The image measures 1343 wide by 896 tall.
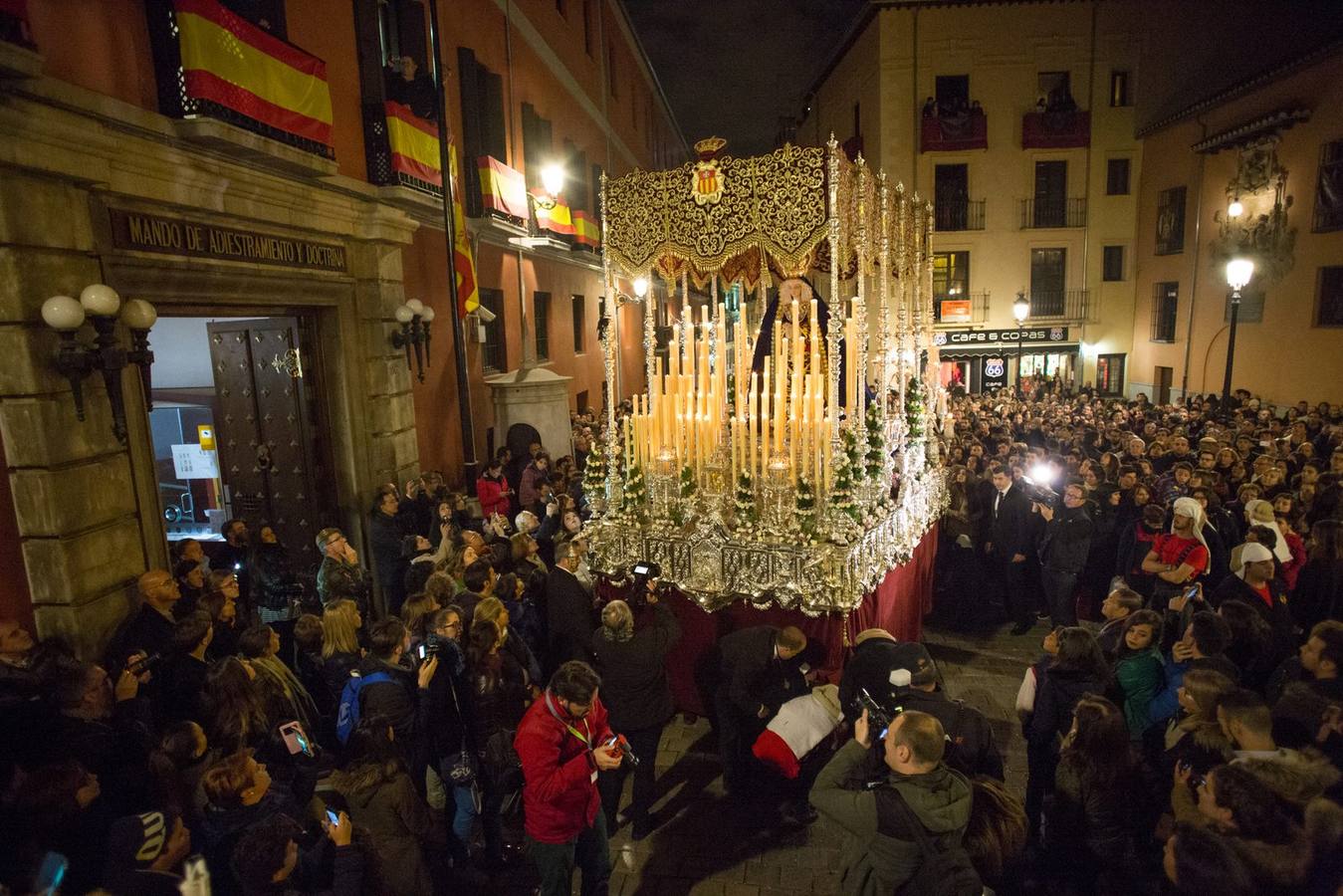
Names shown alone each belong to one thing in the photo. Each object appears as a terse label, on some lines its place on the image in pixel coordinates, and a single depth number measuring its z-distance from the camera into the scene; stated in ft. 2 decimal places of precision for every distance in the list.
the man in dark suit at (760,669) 15.24
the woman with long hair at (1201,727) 10.77
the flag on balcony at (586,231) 55.98
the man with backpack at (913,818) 9.23
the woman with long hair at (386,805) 10.94
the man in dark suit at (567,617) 18.40
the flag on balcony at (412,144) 30.19
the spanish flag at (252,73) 19.40
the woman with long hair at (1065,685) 13.11
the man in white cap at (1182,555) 18.52
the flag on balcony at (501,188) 39.58
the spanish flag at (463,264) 33.91
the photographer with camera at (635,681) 15.34
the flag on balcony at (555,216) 46.80
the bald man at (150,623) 15.90
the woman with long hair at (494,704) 13.71
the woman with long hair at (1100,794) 11.02
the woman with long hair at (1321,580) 16.63
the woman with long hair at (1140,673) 13.64
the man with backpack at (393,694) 12.68
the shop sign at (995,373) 80.07
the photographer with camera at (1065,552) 22.44
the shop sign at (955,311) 77.82
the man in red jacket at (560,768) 11.70
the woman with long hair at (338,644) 14.46
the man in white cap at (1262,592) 15.79
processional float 20.56
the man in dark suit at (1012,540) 24.84
